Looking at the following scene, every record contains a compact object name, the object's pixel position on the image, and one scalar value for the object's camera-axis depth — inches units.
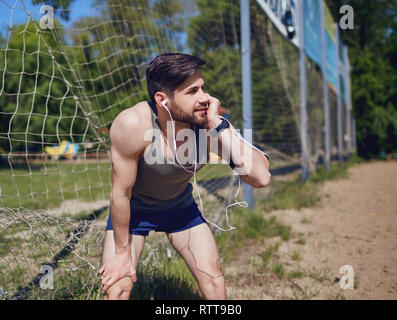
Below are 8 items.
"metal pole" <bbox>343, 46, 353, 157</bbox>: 477.4
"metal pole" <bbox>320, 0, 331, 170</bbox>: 321.4
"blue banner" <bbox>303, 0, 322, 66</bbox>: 263.3
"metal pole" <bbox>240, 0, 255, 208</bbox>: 166.7
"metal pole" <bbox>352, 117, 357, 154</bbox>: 498.9
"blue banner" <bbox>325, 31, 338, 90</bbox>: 352.5
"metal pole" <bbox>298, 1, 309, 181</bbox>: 253.6
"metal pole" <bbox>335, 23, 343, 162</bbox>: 409.0
